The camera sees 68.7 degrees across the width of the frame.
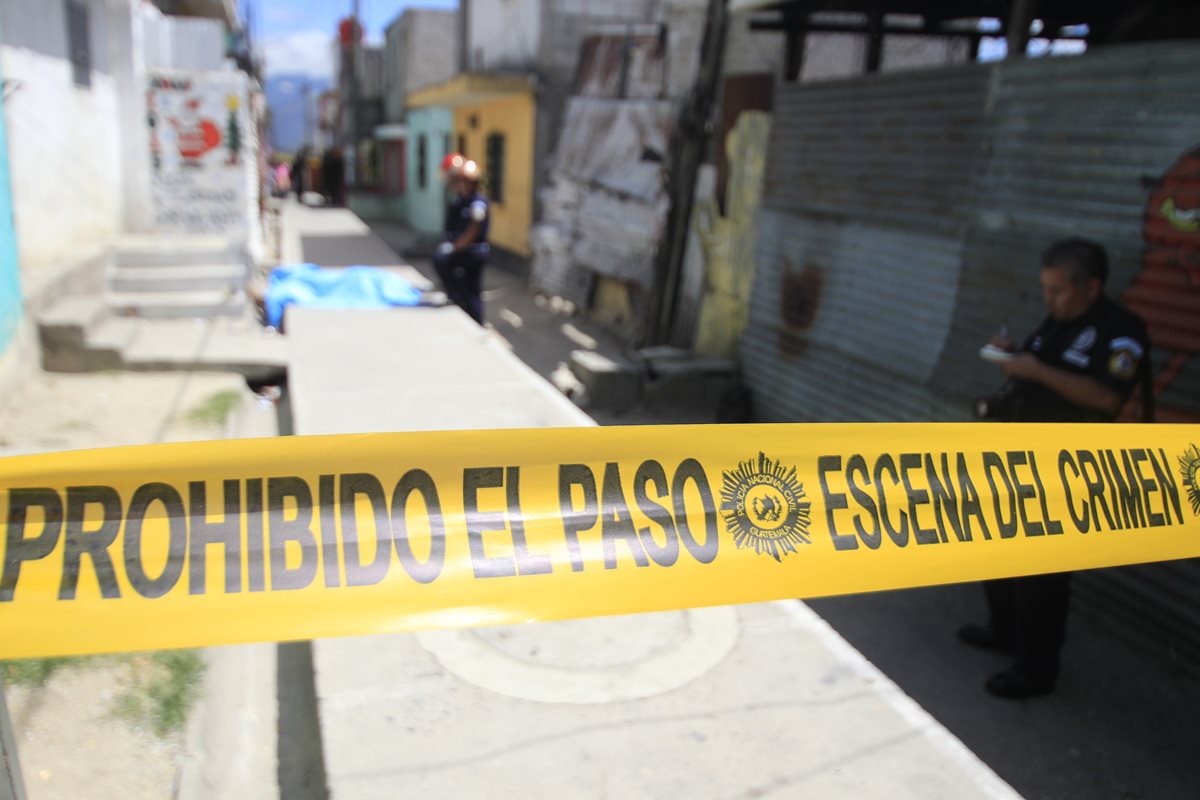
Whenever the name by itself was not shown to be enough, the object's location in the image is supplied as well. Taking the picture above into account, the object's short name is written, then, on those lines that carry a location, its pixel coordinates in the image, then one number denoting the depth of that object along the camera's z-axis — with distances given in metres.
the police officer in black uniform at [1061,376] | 3.34
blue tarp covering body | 8.18
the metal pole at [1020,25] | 5.18
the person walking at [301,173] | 29.34
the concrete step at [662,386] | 7.93
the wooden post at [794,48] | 7.65
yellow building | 15.55
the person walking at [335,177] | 26.72
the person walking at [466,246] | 8.19
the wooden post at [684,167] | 9.03
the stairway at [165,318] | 5.93
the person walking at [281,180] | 26.94
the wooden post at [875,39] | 7.30
